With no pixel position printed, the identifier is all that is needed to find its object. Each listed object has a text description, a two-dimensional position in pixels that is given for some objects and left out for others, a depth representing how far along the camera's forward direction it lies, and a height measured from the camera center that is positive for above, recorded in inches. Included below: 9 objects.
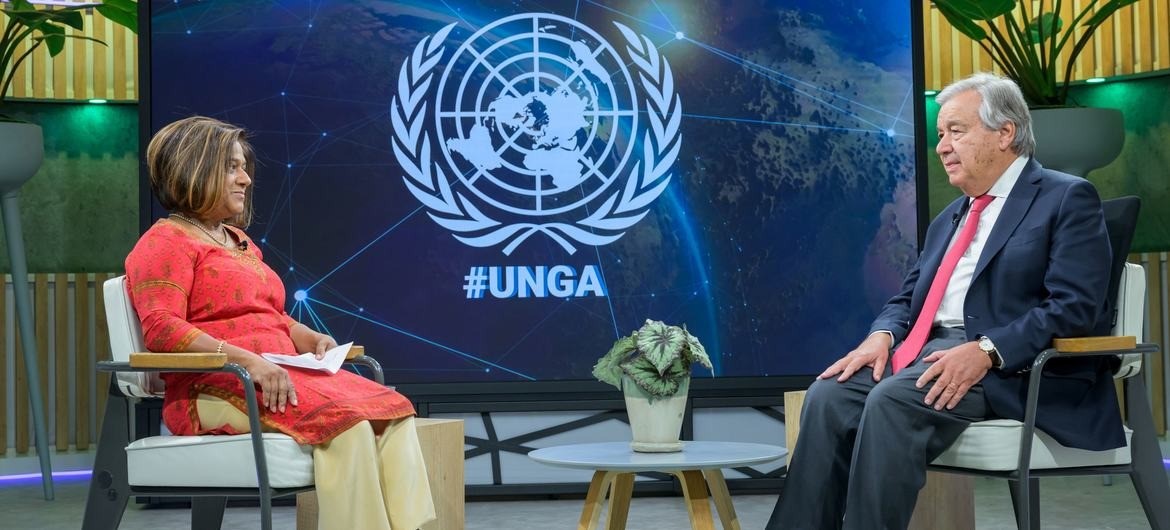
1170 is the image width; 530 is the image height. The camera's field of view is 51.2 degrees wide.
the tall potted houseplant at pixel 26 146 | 207.0 +23.8
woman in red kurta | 111.1 -6.0
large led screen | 194.5 +17.6
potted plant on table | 120.0 -10.2
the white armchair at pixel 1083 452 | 111.0 -16.4
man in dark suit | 112.7 -6.8
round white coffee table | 111.3 -17.6
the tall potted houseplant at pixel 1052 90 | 213.6 +33.3
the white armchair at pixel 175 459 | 108.3 -16.0
